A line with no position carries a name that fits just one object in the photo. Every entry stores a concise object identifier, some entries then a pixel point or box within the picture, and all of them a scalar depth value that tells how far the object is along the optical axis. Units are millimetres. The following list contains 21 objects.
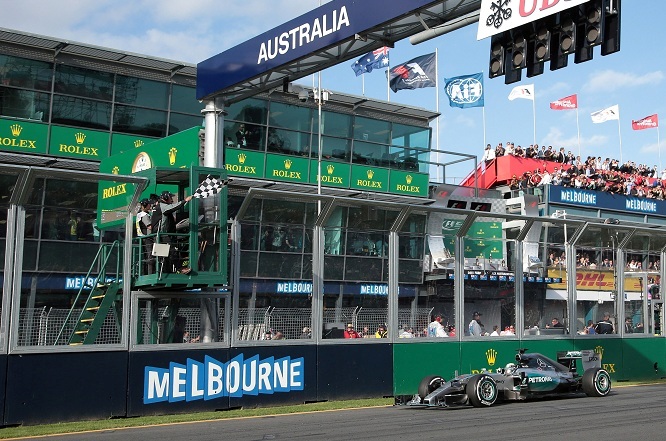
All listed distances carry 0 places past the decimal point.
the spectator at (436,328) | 18688
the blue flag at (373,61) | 35312
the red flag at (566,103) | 46469
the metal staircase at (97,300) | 14320
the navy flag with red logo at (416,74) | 32062
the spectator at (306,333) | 16891
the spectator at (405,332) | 18266
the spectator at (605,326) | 21828
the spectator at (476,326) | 19344
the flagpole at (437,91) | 31891
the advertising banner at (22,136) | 27297
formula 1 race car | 15406
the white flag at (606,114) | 47750
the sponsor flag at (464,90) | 37000
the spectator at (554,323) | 20859
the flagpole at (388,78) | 33312
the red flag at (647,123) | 49594
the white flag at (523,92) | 44406
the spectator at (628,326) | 22389
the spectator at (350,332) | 17500
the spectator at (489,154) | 42875
